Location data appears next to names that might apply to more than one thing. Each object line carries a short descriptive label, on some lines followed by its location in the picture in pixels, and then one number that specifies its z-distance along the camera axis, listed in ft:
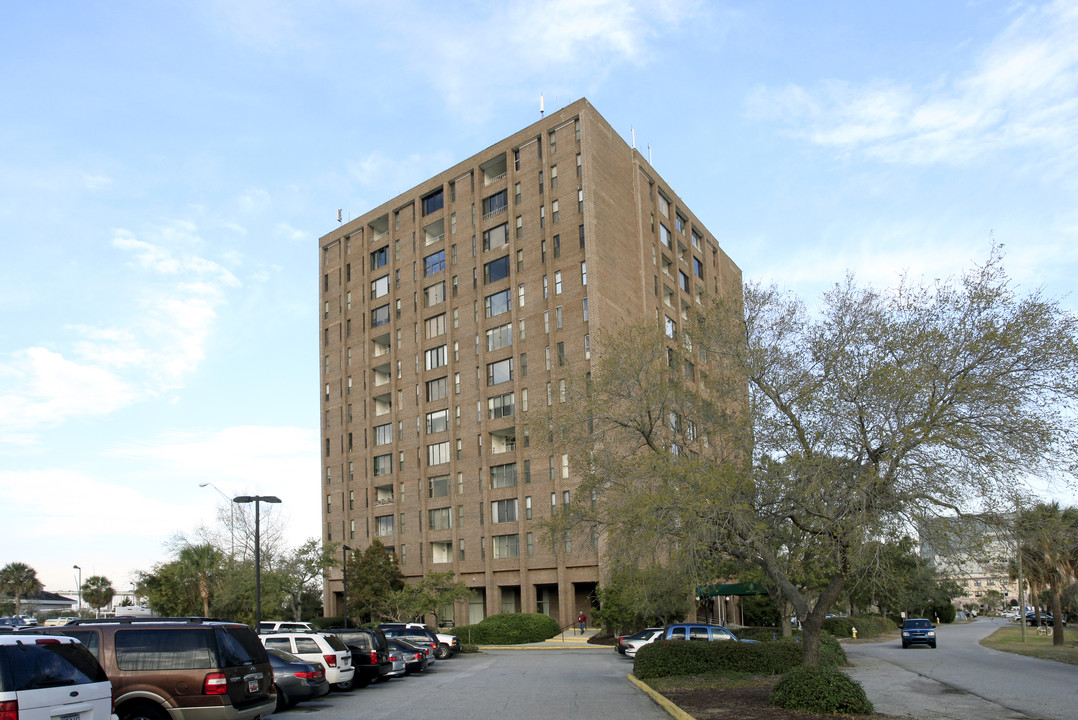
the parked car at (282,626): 112.00
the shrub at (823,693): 50.49
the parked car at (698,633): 102.78
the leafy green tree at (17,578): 289.53
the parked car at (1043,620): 291.44
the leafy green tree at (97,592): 315.37
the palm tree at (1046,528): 54.39
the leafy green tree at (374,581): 194.29
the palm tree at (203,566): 190.08
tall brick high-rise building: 194.39
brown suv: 41.68
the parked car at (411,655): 99.19
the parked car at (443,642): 124.47
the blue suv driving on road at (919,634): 154.71
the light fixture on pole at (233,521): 226.87
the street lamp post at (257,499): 109.36
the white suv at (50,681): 28.99
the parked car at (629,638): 120.52
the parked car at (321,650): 68.74
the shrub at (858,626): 193.24
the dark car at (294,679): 61.16
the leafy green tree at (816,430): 53.83
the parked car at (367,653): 80.18
